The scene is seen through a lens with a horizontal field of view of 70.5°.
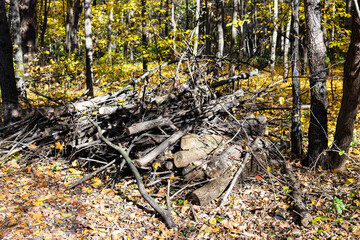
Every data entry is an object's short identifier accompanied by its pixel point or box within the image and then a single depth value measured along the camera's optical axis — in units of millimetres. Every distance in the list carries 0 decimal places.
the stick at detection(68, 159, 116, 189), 4994
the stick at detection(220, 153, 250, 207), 4519
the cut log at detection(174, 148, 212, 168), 4875
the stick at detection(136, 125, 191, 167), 4777
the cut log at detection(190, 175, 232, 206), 4433
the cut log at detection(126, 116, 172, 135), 5078
